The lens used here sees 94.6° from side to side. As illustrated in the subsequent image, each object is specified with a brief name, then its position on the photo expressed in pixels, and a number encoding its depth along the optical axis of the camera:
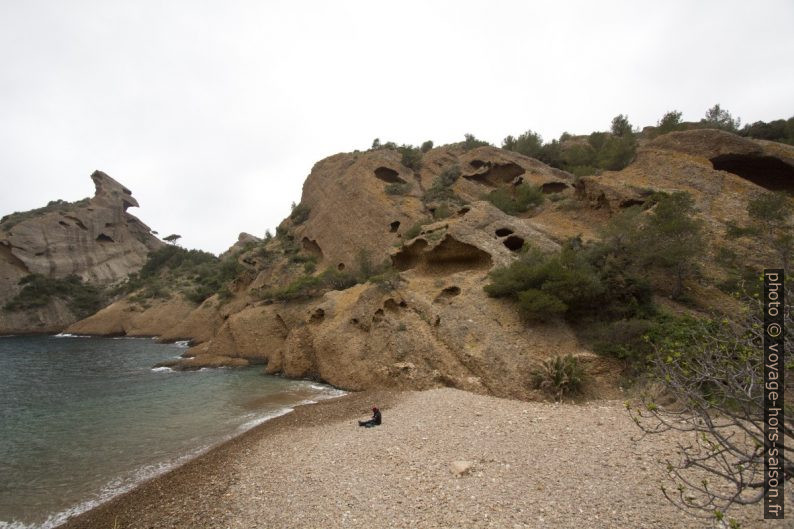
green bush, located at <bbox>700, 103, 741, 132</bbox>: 30.66
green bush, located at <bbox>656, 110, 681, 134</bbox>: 28.78
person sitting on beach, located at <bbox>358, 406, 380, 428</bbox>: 9.99
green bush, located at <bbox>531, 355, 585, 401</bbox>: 10.89
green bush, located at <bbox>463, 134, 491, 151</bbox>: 42.24
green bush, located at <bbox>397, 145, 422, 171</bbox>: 39.88
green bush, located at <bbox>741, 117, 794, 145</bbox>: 26.66
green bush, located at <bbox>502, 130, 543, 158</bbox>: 37.69
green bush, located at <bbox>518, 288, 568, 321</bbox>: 13.02
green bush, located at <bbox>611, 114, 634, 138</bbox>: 37.49
